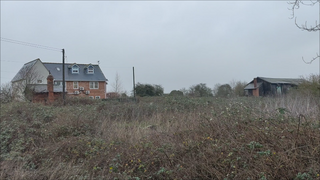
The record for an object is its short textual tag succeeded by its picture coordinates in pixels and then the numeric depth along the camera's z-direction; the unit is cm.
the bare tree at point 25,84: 2369
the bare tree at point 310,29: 475
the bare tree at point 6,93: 2184
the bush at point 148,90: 3102
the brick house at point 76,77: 3431
